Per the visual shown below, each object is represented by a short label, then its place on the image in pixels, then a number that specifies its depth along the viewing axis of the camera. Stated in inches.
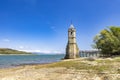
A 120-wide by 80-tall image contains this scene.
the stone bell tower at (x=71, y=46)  1256.6
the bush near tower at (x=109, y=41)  1104.9
